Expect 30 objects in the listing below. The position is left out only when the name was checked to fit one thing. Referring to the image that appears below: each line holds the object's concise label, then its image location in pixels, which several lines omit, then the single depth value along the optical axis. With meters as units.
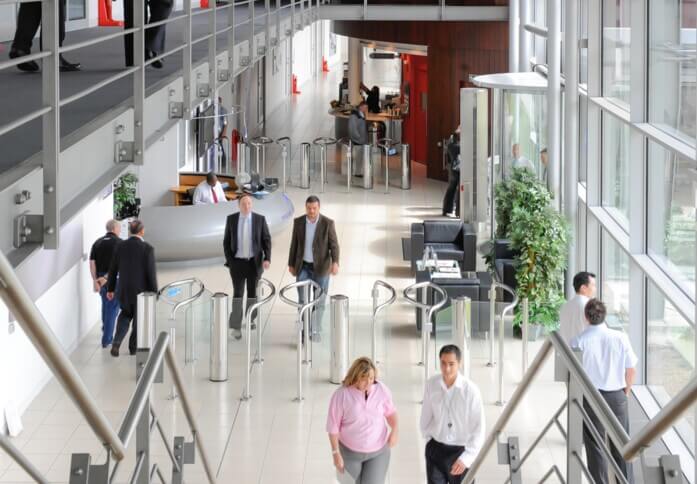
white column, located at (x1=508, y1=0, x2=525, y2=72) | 19.27
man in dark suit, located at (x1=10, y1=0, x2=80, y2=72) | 6.58
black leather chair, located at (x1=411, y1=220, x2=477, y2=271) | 14.98
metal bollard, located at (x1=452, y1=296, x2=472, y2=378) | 10.29
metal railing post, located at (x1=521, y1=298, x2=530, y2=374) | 10.53
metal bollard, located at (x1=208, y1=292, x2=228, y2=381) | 10.55
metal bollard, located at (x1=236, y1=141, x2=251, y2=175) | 22.16
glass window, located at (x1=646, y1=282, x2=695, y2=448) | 8.62
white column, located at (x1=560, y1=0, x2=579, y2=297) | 12.43
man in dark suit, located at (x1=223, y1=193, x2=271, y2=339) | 11.54
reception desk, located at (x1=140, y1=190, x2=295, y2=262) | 14.77
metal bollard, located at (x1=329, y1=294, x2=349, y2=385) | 10.45
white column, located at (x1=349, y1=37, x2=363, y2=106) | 30.06
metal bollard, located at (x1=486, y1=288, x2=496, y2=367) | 10.39
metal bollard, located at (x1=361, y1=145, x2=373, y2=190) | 21.58
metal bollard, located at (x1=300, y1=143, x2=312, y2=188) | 21.48
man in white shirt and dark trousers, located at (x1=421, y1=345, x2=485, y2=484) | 6.72
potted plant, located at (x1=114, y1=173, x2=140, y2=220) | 15.08
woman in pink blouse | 6.99
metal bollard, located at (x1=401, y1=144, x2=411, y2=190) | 21.62
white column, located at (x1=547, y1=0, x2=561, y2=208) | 13.40
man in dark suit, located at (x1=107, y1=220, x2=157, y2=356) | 10.80
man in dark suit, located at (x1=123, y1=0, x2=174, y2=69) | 8.20
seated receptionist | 16.02
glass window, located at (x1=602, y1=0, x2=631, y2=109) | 10.84
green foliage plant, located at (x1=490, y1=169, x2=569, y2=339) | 12.26
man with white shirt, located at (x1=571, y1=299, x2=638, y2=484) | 7.45
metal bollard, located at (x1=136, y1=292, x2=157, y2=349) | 10.31
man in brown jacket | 11.43
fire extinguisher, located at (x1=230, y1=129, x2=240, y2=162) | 23.67
